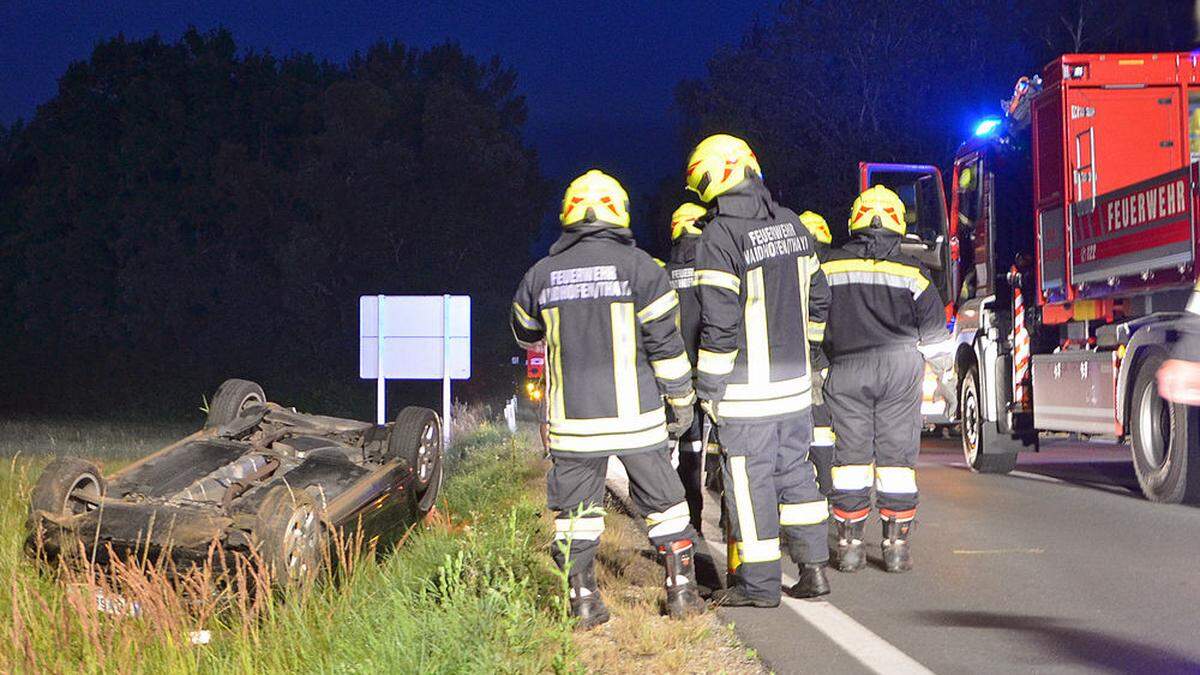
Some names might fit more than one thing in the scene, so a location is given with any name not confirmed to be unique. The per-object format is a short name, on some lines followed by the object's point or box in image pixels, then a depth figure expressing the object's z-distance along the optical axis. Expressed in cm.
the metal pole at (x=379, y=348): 1677
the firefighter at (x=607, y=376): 604
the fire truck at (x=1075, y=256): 1009
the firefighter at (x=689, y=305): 795
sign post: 1672
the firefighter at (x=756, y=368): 637
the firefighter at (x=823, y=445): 825
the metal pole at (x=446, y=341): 1664
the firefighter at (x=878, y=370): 752
